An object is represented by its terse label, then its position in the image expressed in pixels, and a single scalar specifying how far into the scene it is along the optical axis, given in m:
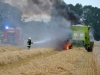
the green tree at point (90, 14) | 102.31
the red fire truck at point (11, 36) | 47.34
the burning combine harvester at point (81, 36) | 36.97
